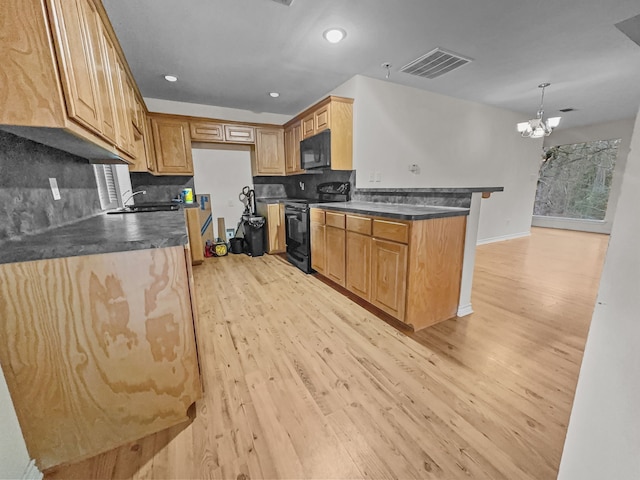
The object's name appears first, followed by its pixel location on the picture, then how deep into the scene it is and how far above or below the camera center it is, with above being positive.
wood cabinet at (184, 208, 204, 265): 3.56 -0.66
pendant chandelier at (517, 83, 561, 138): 3.80 +0.85
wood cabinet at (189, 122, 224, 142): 3.83 +0.85
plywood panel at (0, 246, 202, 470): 0.93 -0.63
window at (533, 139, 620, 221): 5.70 +0.07
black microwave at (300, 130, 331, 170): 3.17 +0.46
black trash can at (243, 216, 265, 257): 4.10 -0.75
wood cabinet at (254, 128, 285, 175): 4.28 +0.60
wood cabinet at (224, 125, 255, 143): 4.05 +0.85
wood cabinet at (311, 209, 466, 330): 1.91 -0.64
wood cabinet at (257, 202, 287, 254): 4.11 -0.63
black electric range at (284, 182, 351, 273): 3.32 -0.46
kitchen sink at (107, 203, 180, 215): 2.49 -0.21
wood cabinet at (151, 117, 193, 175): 3.64 +0.62
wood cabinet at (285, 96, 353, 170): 3.13 +0.77
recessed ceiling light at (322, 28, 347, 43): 2.24 +1.34
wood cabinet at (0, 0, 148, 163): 0.87 +0.45
